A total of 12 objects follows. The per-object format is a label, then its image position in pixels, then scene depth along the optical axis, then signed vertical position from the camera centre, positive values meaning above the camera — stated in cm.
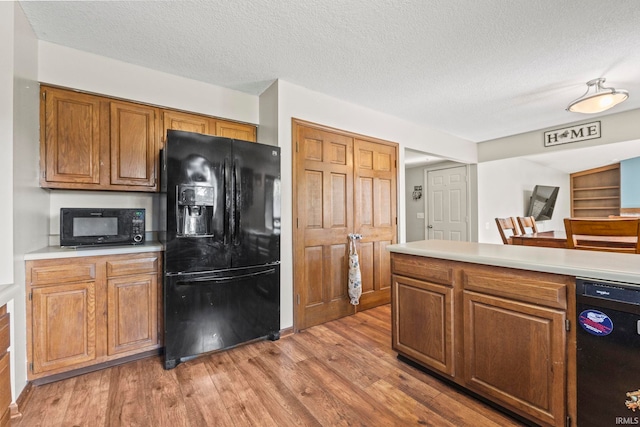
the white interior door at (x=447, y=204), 520 +19
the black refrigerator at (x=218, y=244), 208 -24
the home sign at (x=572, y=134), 376 +116
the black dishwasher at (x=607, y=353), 112 -63
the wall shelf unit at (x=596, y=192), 671 +54
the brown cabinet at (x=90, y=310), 183 -71
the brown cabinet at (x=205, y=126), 258 +94
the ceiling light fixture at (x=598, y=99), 250 +109
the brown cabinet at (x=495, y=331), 132 -70
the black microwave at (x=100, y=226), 204 -9
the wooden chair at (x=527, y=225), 366 -18
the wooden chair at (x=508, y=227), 318 -18
